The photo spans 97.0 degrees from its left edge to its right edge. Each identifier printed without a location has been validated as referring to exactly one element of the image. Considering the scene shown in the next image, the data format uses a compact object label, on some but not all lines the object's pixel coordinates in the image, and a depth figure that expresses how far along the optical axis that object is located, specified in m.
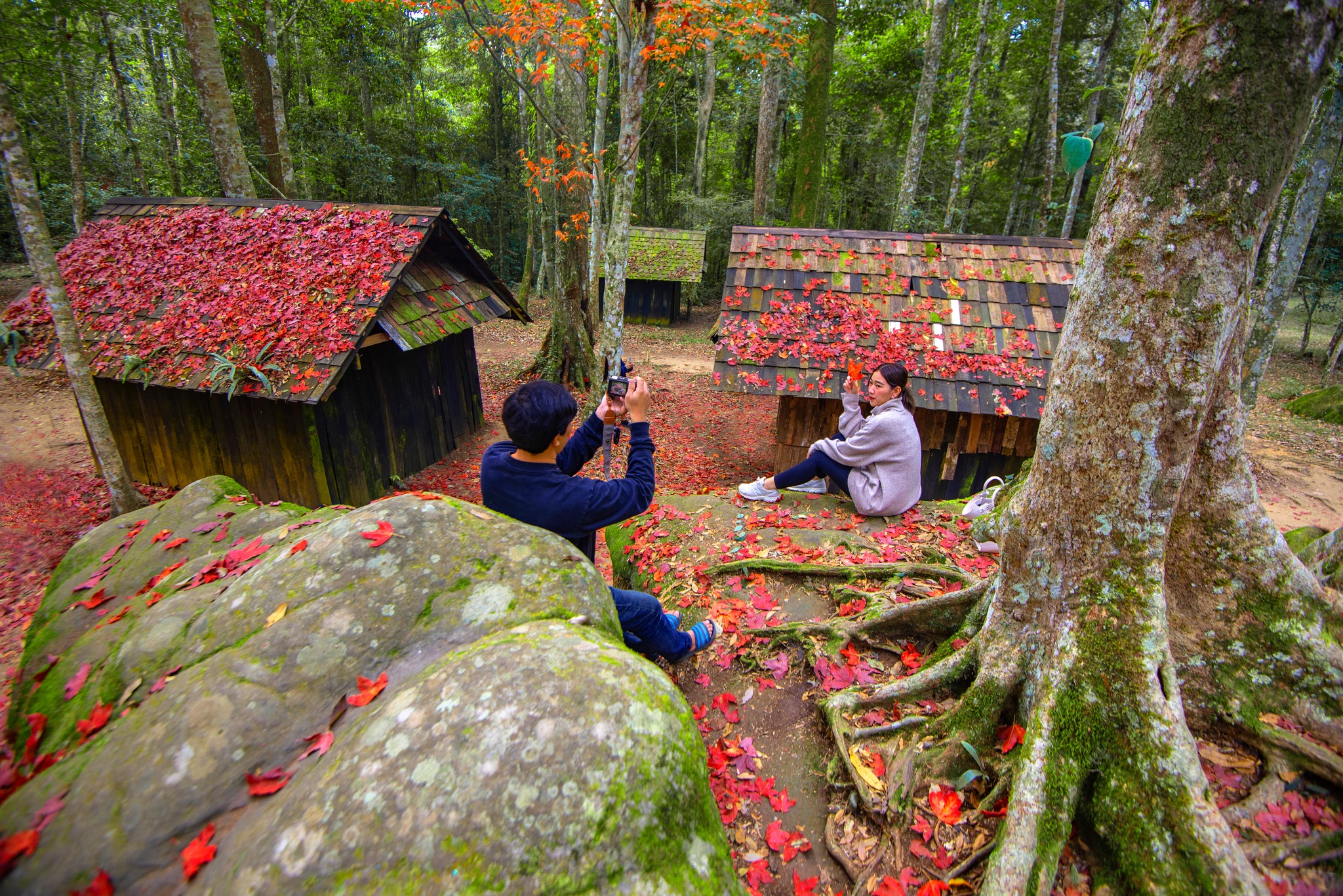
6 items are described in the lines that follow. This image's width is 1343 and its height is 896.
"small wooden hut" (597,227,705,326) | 20.97
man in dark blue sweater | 2.80
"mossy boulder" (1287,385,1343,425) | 12.66
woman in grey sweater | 5.29
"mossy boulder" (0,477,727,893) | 1.66
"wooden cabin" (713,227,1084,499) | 7.36
